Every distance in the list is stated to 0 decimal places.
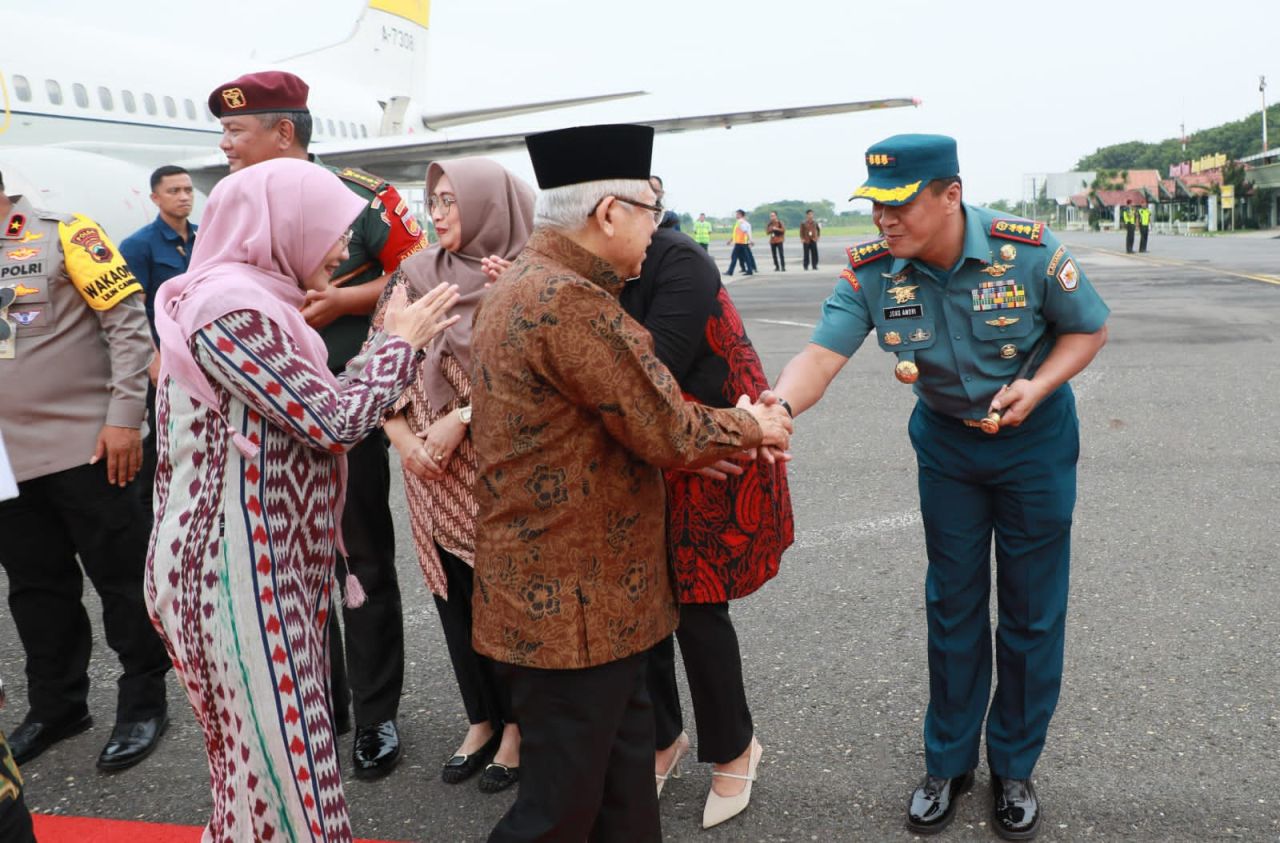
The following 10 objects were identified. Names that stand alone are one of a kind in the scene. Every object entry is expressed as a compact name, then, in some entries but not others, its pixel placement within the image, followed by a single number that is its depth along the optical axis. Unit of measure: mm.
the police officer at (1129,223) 35188
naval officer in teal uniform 2689
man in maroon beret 3414
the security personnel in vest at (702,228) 31359
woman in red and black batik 2744
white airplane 9031
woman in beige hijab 3064
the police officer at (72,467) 3404
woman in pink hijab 2148
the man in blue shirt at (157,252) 5594
